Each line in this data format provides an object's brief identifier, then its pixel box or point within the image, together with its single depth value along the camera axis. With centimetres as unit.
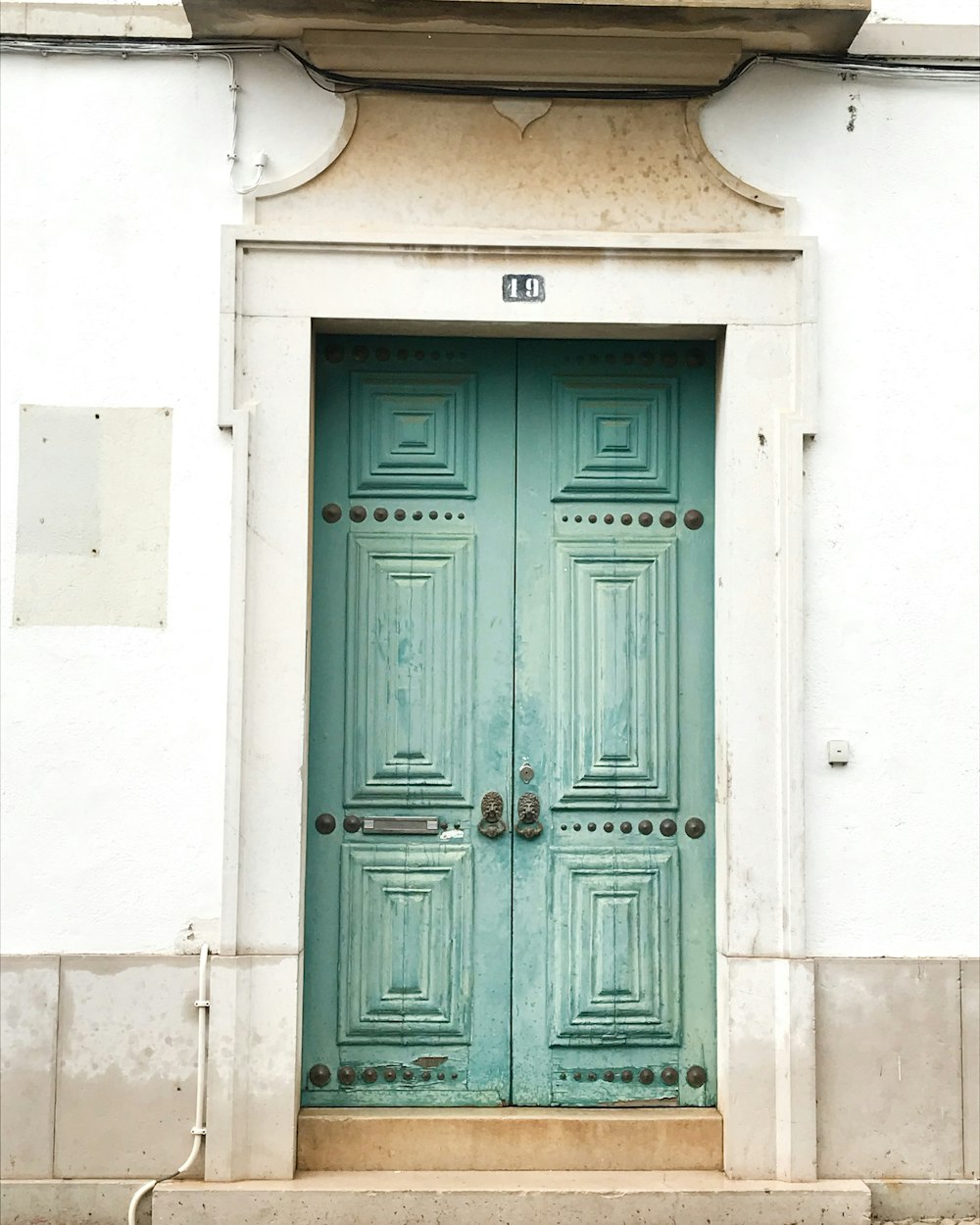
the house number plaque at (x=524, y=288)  459
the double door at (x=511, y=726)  467
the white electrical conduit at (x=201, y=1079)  433
